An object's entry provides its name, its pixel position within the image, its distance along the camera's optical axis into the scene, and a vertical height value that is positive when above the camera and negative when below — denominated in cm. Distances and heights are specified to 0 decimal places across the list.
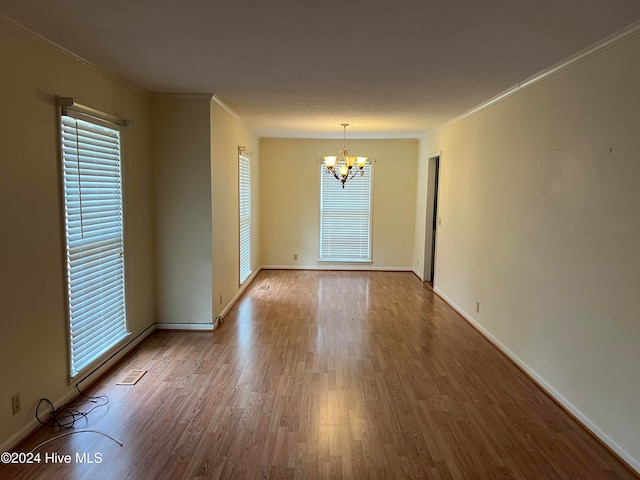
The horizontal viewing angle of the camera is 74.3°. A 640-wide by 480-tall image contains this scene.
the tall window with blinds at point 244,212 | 612 -24
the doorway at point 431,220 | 703 -35
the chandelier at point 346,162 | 590 +51
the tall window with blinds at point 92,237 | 296 -33
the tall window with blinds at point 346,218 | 799 -38
